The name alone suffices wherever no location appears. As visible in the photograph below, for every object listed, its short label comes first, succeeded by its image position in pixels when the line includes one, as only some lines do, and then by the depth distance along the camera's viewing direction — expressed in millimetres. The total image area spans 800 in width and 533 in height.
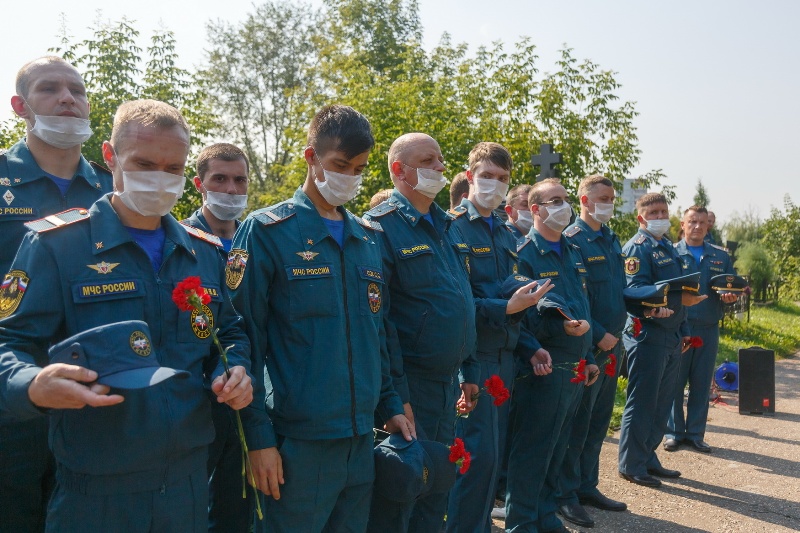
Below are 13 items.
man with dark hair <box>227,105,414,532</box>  2744
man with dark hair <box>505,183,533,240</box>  7074
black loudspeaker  9742
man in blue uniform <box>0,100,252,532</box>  2180
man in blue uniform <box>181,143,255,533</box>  3527
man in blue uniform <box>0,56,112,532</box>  2928
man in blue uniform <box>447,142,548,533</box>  4199
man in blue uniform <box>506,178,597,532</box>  4906
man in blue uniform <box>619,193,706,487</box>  6484
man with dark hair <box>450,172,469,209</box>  6352
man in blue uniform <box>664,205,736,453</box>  8078
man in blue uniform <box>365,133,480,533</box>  3602
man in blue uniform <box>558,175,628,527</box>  5574
